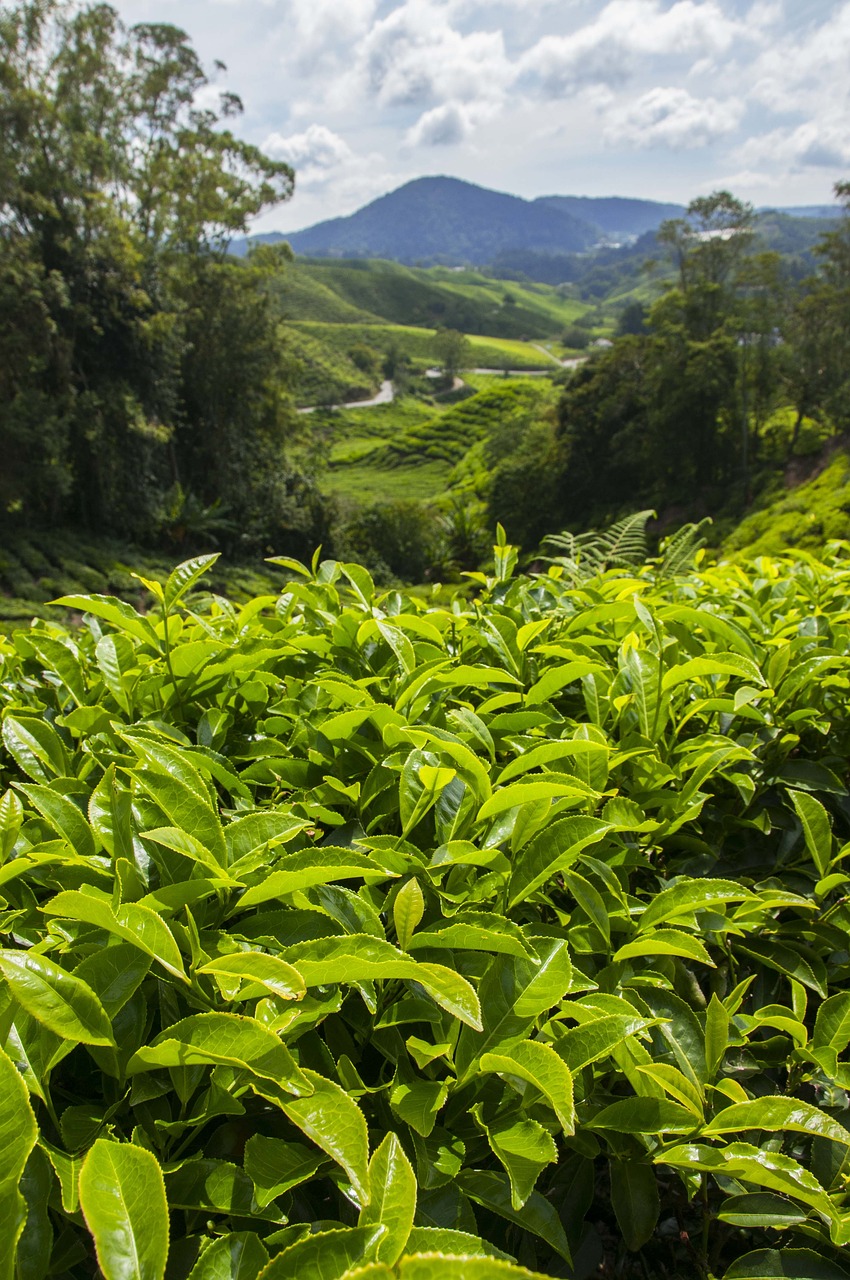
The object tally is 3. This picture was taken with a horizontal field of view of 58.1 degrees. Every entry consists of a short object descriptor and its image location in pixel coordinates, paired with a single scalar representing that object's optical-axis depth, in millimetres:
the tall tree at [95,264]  18750
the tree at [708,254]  34156
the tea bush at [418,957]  719
